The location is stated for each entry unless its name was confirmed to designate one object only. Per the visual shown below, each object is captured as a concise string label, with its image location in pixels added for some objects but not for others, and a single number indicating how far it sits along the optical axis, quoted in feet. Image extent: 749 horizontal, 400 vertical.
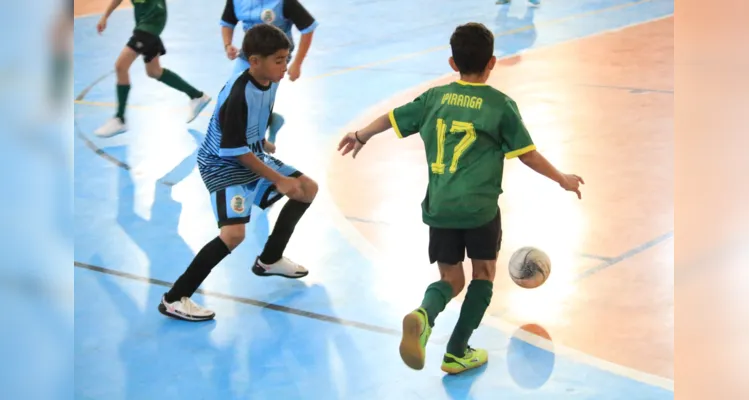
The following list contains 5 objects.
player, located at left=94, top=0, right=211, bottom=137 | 46.60
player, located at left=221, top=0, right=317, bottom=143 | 38.83
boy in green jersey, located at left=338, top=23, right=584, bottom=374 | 23.67
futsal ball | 28.96
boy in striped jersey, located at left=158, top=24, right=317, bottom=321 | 27.91
